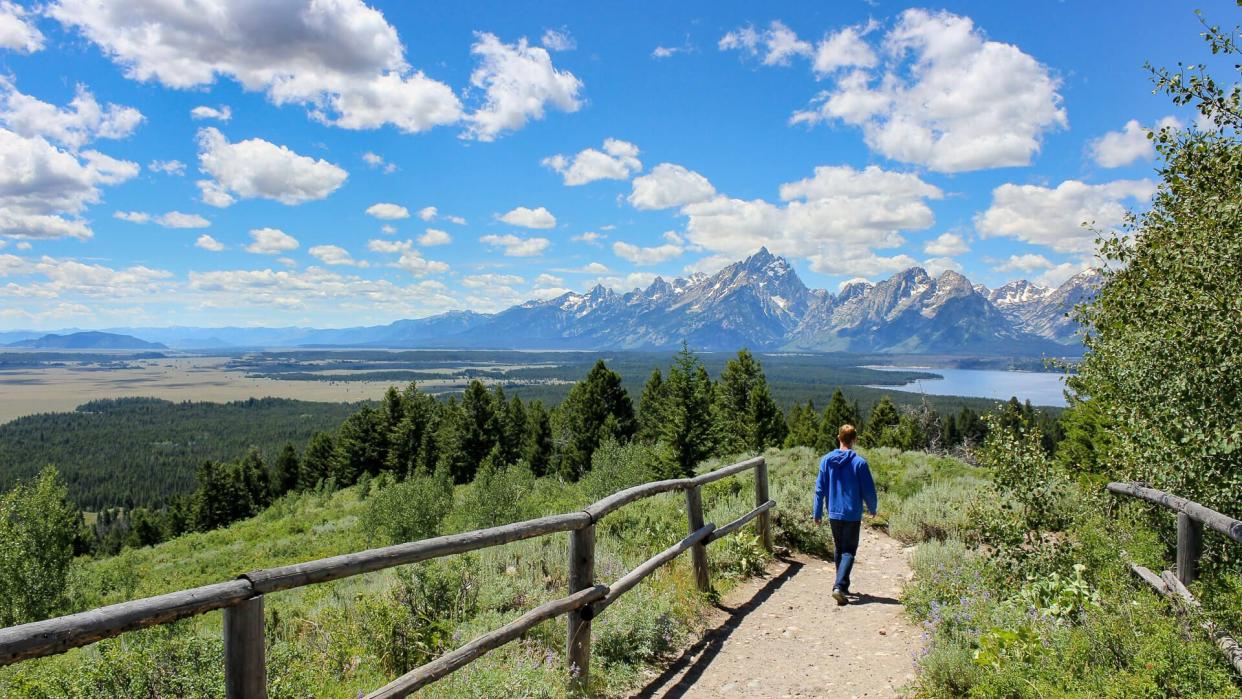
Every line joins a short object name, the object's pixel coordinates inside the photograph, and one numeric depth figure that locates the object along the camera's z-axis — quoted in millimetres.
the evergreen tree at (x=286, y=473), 67625
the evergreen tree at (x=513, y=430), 54178
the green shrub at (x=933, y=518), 9414
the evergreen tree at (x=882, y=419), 57356
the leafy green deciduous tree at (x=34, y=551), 19500
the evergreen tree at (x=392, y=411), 57219
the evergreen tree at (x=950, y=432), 73656
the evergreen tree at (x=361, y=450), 58125
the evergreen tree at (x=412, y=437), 54250
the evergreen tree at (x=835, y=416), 54409
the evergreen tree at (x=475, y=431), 50469
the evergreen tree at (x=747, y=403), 42219
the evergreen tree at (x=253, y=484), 63219
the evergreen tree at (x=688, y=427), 25969
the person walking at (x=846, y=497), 7301
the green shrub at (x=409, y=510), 20500
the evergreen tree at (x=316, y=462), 63375
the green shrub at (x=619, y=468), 19297
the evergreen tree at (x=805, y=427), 55969
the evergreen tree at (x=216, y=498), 61709
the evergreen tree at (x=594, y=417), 44562
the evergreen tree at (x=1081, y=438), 15508
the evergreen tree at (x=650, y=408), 48781
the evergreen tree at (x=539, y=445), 53500
